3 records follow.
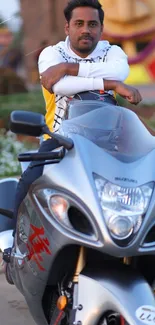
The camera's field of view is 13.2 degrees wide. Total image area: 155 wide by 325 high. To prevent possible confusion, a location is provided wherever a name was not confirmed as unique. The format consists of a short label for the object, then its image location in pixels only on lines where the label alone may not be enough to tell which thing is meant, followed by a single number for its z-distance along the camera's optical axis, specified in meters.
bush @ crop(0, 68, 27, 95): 14.98
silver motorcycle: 2.60
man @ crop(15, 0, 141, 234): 3.58
